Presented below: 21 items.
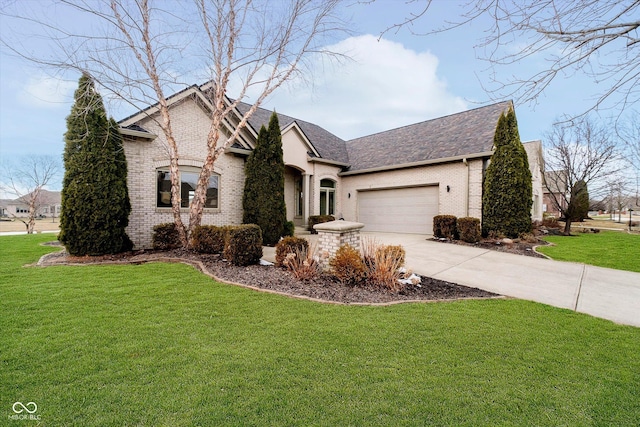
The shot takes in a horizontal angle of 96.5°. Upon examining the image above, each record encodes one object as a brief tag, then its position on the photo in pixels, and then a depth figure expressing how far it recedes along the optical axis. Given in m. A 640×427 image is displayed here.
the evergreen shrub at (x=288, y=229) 11.66
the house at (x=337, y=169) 9.67
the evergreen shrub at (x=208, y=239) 8.12
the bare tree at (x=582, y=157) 15.37
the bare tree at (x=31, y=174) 21.55
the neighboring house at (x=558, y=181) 16.58
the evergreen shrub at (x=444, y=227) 11.50
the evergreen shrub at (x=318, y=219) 14.11
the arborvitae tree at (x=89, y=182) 7.66
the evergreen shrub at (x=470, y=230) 10.76
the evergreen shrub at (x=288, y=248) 6.76
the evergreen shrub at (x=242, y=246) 6.87
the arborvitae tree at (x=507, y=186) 11.42
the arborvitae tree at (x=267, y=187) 10.99
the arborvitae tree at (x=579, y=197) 14.76
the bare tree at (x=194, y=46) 7.53
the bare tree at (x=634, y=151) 15.00
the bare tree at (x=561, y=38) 2.70
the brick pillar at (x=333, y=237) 6.15
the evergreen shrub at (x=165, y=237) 9.12
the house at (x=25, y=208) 46.88
